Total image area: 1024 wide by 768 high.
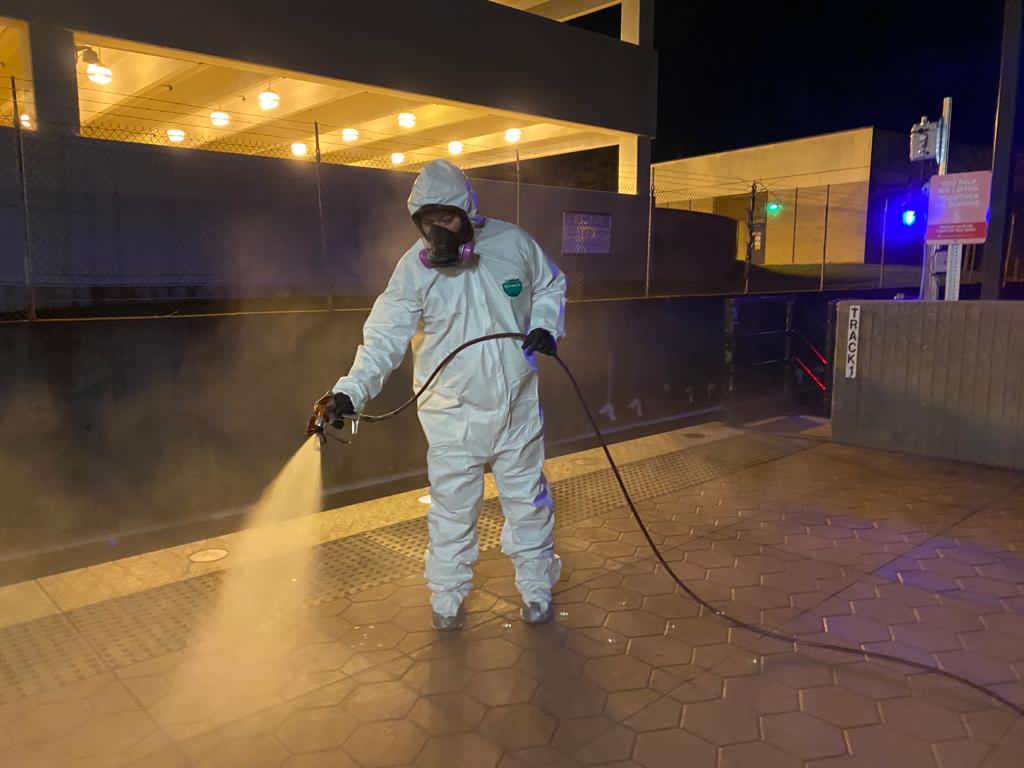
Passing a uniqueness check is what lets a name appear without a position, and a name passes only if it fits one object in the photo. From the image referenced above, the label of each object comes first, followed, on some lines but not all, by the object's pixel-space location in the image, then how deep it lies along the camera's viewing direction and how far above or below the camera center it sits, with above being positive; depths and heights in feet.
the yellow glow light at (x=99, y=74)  27.73 +8.26
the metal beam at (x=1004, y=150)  20.97 +3.90
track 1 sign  22.50 -1.80
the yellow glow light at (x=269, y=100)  34.50 +8.59
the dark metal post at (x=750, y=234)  31.53 +2.16
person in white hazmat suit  10.80 -1.30
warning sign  21.58 +2.20
